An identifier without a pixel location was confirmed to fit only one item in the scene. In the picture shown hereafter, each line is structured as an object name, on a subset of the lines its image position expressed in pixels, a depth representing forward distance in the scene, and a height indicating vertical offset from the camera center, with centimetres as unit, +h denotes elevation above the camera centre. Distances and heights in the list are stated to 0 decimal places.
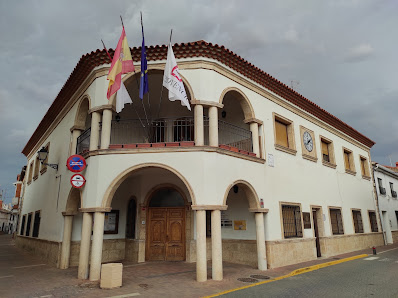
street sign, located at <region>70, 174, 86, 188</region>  941 +145
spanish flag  885 +497
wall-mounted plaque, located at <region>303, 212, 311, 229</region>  1270 +9
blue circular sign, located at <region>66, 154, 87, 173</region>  959 +205
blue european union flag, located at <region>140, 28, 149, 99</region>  891 +471
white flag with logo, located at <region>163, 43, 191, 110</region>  864 +436
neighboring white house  2022 +157
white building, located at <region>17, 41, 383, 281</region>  915 +181
